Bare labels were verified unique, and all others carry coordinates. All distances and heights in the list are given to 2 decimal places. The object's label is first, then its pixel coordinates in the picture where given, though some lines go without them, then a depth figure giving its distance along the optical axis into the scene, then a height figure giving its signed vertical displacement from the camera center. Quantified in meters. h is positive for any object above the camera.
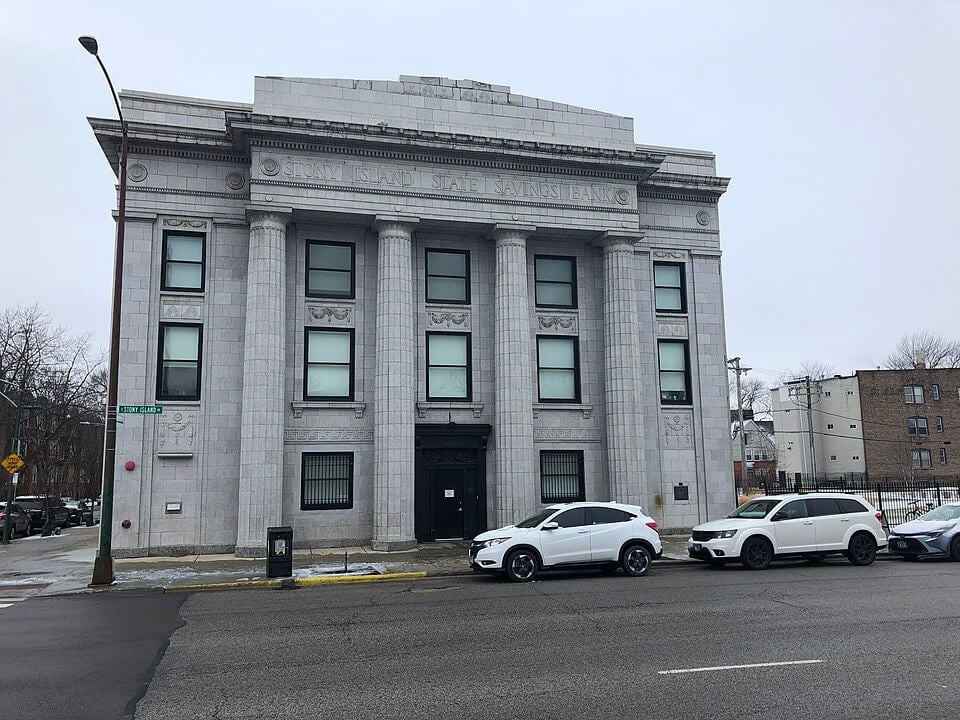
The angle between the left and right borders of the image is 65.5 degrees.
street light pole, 16.19 +0.60
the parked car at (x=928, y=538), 18.94 -1.94
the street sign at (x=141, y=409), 17.17 +1.42
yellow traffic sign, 28.80 +0.36
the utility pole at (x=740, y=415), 41.15 +2.69
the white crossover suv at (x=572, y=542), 15.89 -1.66
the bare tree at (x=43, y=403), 47.56 +4.68
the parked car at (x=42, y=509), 37.84 -1.95
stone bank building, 21.66 +4.60
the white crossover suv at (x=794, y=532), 17.39 -1.64
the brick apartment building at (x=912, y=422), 56.72 +2.95
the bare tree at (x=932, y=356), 76.88 +10.87
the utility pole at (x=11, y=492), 29.20 -0.77
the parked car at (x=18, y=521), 32.94 -2.19
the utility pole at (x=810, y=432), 60.87 +1.96
